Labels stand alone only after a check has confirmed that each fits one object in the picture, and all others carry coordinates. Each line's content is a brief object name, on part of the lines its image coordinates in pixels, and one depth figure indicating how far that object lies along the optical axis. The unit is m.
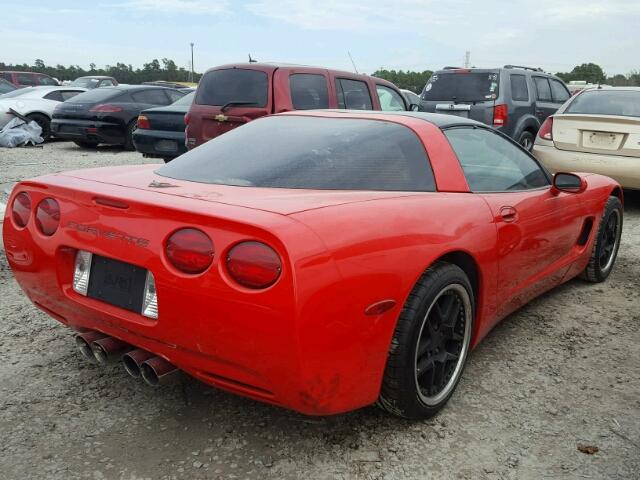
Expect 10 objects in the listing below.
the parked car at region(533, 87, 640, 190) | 6.51
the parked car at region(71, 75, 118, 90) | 20.99
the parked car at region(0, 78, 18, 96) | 17.42
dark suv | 9.36
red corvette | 2.02
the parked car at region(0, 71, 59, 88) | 21.39
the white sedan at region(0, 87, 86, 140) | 13.98
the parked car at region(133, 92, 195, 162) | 9.27
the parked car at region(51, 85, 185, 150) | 12.30
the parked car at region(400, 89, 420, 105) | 18.35
